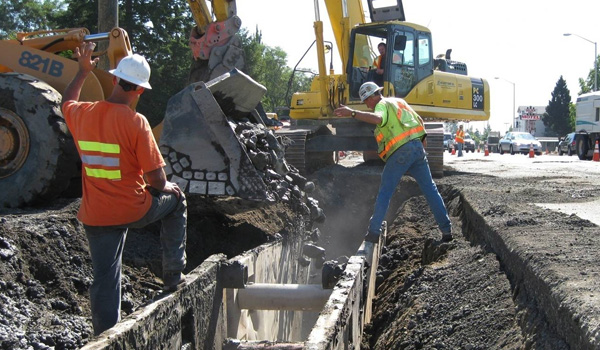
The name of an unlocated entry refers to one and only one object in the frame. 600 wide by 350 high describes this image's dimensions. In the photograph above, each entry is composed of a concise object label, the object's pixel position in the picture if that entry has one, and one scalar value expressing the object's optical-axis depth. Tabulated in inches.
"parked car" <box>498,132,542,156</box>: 1601.1
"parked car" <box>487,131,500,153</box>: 2117.0
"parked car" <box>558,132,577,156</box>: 1431.6
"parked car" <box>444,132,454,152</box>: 2033.2
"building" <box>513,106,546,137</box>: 3154.5
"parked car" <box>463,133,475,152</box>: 2098.3
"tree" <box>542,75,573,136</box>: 3472.0
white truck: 1083.3
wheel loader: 283.6
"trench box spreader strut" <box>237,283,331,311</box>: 223.3
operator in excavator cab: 553.1
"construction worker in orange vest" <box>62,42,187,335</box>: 160.7
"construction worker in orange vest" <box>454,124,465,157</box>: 1359.6
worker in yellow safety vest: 279.4
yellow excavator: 551.2
